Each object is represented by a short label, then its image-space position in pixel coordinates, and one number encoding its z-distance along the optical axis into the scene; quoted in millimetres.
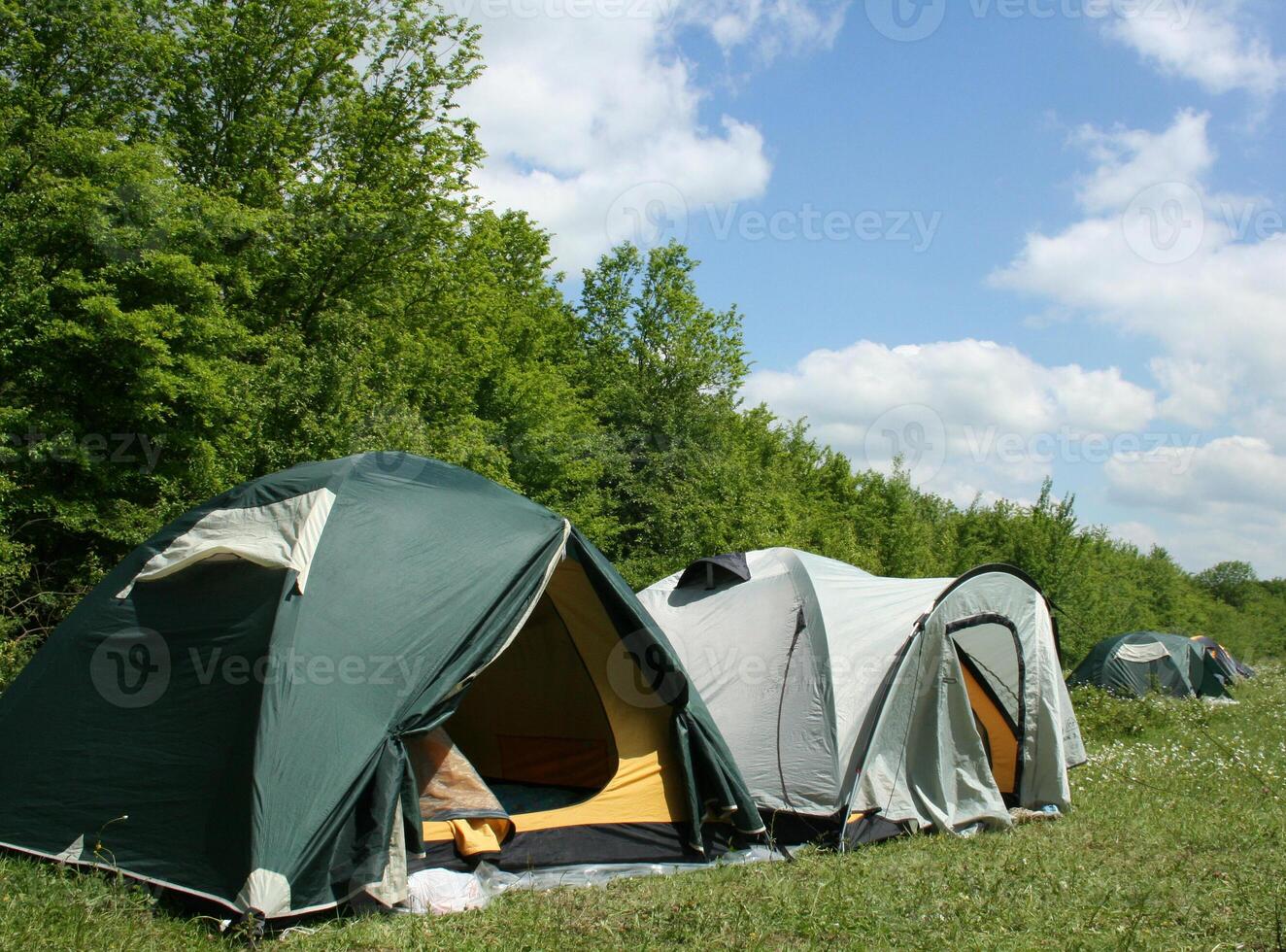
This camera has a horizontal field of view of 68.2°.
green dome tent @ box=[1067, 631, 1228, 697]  20859
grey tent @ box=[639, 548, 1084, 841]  6910
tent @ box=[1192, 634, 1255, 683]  24734
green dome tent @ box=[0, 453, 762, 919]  4723
